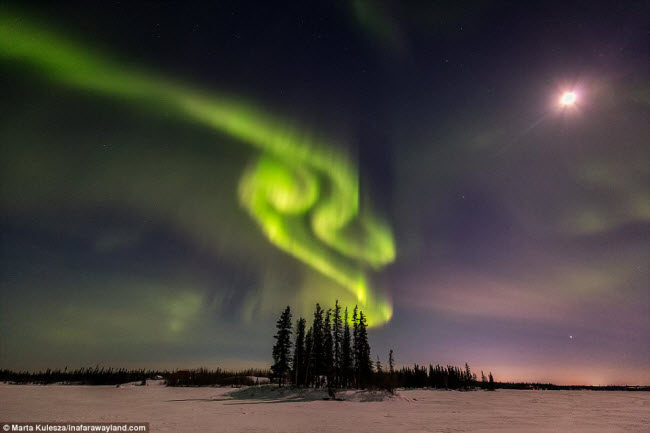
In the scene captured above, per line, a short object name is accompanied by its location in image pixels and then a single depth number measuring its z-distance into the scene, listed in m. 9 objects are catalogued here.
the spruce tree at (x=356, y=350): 76.06
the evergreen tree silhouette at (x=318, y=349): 71.00
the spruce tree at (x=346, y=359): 76.23
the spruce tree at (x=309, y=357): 69.75
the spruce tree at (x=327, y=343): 67.49
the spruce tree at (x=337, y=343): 71.06
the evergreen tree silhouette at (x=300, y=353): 74.69
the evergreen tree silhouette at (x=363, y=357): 75.56
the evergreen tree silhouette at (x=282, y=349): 66.50
